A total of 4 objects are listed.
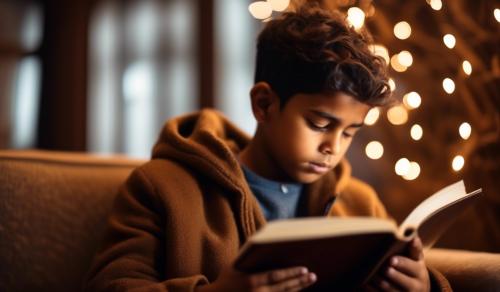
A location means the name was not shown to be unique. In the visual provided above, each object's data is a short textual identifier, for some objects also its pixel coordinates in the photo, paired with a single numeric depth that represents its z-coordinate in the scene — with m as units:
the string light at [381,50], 1.66
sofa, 1.48
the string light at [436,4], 1.56
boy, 1.42
